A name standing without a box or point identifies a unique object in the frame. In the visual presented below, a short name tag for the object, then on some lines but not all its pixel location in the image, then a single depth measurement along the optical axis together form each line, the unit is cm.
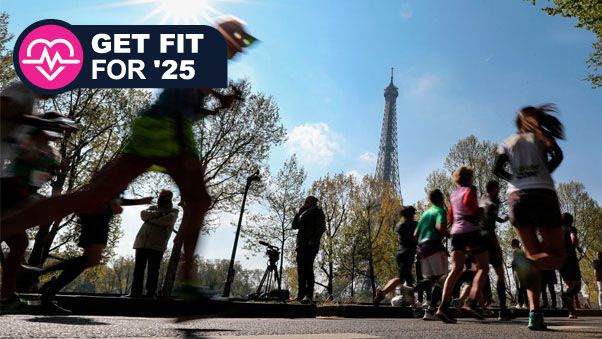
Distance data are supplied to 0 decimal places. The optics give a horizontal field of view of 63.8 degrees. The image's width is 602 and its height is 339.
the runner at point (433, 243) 688
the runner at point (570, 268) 866
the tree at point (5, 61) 2044
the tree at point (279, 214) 3528
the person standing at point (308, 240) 905
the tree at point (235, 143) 2514
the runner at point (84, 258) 478
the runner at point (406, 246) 850
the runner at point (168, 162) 245
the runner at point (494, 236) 685
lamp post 1798
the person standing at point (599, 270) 1258
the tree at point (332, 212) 3766
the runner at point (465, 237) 553
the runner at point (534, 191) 423
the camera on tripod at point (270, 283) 1376
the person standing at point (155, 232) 762
